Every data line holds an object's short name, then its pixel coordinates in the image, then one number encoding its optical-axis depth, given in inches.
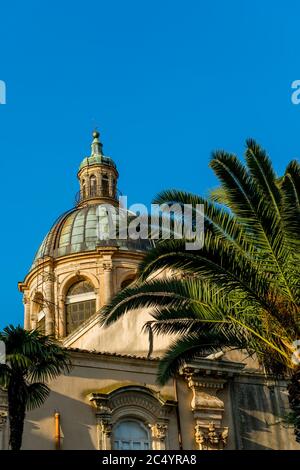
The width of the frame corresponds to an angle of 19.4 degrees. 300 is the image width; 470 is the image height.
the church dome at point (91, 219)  1601.9
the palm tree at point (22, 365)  694.5
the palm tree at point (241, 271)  668.7
